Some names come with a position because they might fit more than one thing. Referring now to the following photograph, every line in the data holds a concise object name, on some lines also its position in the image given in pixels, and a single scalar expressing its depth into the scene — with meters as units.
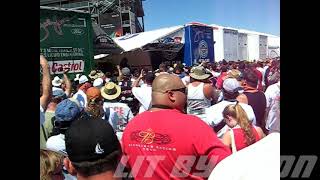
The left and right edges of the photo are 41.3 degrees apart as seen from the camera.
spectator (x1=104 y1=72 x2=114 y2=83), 6.54
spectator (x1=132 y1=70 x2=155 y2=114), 4.39
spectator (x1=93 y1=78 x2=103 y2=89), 5.55
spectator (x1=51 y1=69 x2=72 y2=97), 4.97
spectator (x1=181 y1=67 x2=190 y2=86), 5.16
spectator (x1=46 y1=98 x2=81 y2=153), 2.60
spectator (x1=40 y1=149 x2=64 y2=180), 2.11
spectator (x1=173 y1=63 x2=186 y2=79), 6.20
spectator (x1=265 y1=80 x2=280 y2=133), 3.59
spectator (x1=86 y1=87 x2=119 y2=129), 3.98
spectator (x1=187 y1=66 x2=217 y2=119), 4.23
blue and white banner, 8.22
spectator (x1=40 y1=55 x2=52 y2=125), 2.95
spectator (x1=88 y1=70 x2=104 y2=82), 6.65
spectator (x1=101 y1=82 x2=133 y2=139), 4.11
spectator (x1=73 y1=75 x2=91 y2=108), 4.63
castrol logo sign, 7.23
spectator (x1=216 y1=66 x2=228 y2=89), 5.16
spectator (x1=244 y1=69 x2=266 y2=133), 3.72
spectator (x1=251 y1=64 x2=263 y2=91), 4.44
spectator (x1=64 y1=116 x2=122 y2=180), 1.50
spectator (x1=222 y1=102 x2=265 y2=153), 2.62
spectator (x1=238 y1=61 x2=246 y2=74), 6.44
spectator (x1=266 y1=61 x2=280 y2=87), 4.64
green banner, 7.20
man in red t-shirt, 1.96
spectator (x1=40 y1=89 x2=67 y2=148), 2.84
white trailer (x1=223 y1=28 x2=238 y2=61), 10.25
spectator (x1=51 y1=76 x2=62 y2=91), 5.39
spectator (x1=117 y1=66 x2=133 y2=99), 5.51
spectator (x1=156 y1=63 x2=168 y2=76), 6.72
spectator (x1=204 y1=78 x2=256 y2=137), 3.35
